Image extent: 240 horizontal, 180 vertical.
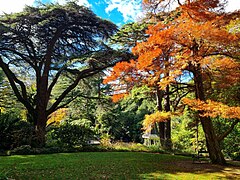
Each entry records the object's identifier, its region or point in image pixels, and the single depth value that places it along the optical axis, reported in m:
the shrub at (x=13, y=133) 11.81
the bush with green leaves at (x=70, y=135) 12.97
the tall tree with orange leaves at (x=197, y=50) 7.50
